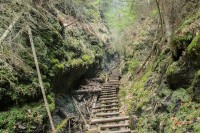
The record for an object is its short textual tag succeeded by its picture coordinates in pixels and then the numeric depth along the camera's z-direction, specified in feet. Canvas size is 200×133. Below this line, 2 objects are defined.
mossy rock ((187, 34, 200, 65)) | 21.16
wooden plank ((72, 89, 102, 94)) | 46.93
